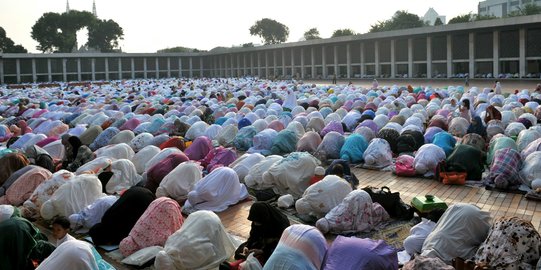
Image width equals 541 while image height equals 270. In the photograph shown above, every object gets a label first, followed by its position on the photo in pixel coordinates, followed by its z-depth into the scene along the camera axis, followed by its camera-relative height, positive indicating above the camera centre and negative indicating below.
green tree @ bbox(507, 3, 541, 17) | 46.98 +8.27
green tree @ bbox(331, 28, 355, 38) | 65.50 +8.89
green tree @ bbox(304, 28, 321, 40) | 75.76 +10.28
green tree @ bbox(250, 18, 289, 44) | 76.00 +10.85
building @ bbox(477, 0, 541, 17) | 71.19 +13.26
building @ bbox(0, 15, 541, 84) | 31.91 +3.88
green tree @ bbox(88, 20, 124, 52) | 68.75 +9.81
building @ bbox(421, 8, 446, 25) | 95.31 +16.06
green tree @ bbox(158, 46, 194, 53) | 79.83 +8.79
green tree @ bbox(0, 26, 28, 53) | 61.44 +7.60
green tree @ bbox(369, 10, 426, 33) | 57.41 +8.98
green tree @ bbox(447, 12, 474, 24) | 50.25 +8.03
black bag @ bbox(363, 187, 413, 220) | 6.55 -1.37
